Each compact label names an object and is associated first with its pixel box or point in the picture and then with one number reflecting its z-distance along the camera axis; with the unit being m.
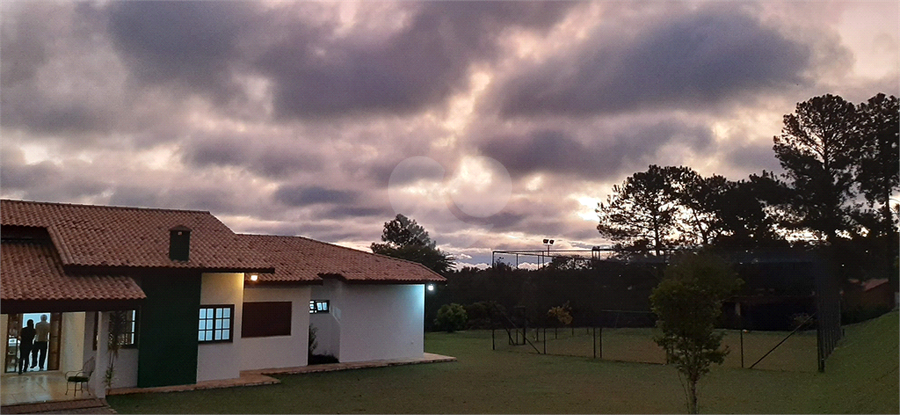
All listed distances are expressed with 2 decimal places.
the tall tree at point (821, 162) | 39.16
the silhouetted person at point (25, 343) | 17.08
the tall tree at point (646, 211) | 50.00
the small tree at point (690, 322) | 12.28
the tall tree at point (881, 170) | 38.12
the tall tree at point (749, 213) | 41.97
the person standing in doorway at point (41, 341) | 17.45
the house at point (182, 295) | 15.00
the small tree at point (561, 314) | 37.96
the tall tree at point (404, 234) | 84.31
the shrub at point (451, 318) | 37.19
